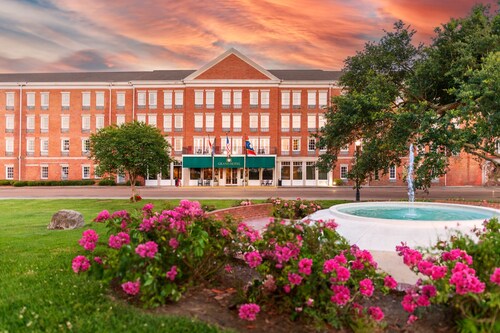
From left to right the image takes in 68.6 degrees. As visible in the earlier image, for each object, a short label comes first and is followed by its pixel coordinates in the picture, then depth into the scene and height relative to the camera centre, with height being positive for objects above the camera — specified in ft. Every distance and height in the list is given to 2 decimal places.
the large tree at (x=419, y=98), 52.75 +12.24
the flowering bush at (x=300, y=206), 48.52 -4.90
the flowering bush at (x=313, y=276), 14.83 -4.55
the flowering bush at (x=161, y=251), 15.96 -3.85
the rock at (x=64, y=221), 43.83 -6.33
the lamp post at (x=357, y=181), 78.77 -2.58
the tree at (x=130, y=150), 81.00 +4.11
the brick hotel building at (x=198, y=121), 167.12 +22.29
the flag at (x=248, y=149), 139.23 +7.77
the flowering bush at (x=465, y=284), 13.14 -4.23
